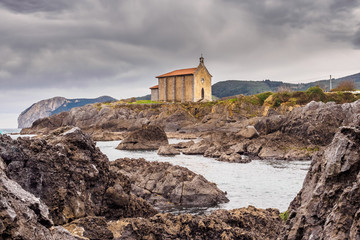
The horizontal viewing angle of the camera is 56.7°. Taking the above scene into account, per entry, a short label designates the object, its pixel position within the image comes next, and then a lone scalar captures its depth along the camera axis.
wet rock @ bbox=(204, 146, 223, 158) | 35.38
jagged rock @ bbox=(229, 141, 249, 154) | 38.31
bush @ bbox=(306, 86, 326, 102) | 78.30
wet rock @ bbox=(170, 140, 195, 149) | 43.58
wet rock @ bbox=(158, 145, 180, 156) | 38.25
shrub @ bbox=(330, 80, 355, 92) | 91.12
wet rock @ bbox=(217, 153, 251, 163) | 32.03
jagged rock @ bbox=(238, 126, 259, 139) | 46.11
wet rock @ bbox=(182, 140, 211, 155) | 38.90
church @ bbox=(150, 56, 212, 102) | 99.00
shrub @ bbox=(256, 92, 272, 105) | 87.62
